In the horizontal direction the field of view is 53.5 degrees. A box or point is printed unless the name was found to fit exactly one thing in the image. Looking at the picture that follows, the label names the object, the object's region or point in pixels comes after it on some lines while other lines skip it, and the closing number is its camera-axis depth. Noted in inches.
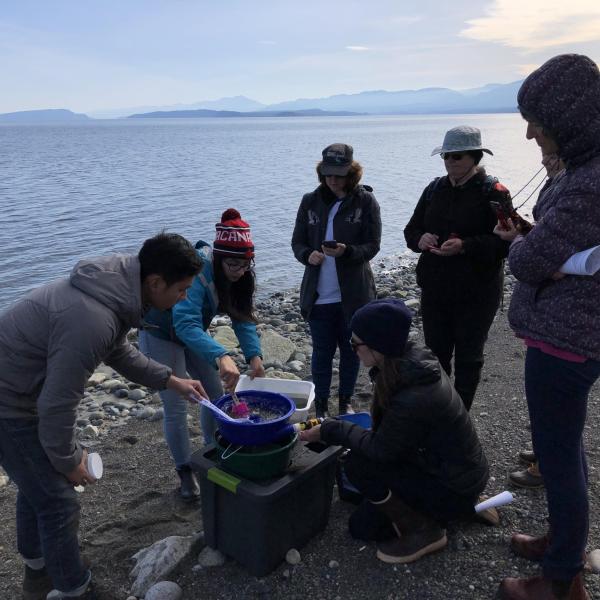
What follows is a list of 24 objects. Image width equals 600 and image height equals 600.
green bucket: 120.0
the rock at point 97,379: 286.4
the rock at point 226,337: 331.6
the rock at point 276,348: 300.0
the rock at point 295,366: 284.7
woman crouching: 118.4
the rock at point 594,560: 118.3
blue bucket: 119.6
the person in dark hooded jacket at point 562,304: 90.5
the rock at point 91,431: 225.3
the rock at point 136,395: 263.9
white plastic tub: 164.4
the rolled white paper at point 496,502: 132.3
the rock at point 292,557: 127.6
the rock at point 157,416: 234.2
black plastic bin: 120.3
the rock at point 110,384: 277.7
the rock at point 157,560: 127.5
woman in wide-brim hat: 158.2
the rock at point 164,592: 121.3
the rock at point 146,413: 237.6
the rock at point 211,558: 130.5
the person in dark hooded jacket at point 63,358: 99.9
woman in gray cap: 184.5
